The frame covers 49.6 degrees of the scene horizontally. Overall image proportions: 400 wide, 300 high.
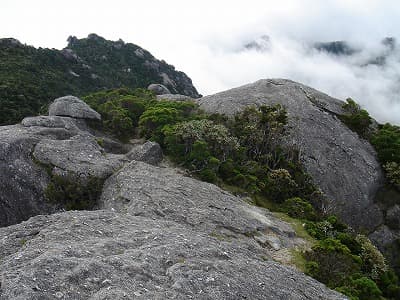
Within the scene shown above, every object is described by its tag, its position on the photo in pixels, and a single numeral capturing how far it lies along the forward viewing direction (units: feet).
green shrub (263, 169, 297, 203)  141.08
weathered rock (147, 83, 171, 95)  292.06
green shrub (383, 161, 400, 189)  179.11
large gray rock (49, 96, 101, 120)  155.63
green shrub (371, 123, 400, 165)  190.49
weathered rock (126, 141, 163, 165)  129.29
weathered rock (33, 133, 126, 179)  105.29
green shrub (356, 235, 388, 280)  106.75
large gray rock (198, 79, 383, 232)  167.73
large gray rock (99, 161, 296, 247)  89.10
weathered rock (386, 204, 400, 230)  166.26
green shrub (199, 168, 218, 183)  129.59
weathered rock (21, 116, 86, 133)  130.49
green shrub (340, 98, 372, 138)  203.62
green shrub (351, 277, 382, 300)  85.67
